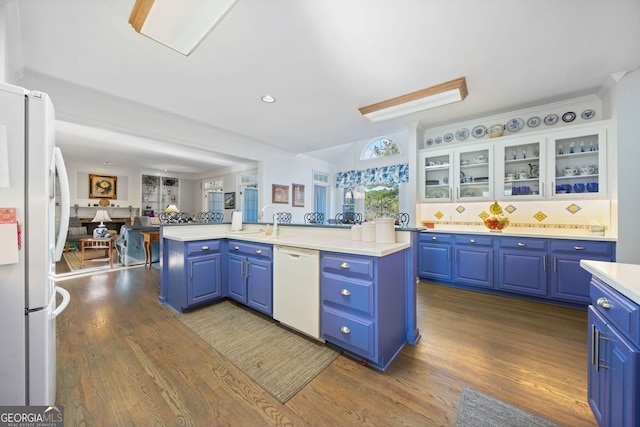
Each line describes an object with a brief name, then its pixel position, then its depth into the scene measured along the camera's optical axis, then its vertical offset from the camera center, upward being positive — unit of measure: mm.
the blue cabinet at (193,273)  2586 -689
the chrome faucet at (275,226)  2824 -159
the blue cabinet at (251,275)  2371 -673
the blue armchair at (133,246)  4754 -682
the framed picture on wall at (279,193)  5746 +494
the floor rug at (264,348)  1612 -1131
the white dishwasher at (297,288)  1974 -674
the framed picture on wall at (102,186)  7782 +890
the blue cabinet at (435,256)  3508 -663
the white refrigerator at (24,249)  927 -149
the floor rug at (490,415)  1271 -1138
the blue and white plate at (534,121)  3348 +1321
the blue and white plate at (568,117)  3130 +1303
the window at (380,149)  6660 +1903
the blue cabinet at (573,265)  2586 -593
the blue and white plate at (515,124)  3457 +1323
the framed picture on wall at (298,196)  6352 +478
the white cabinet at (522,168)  2965 +671
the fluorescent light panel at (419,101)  2620 +1389
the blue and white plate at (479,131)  3717 +1316
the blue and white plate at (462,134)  3866 +1321
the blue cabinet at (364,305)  1660 -694
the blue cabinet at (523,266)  2861 -661
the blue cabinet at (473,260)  3203 -664
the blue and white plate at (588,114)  3032 +1294
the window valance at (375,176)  6211 +1072
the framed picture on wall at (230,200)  7656 +425
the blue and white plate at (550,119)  3240 +1310
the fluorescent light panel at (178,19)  1504 +1338
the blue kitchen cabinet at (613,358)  833 -589
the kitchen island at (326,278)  1691 -609
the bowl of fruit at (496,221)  3324 -109
